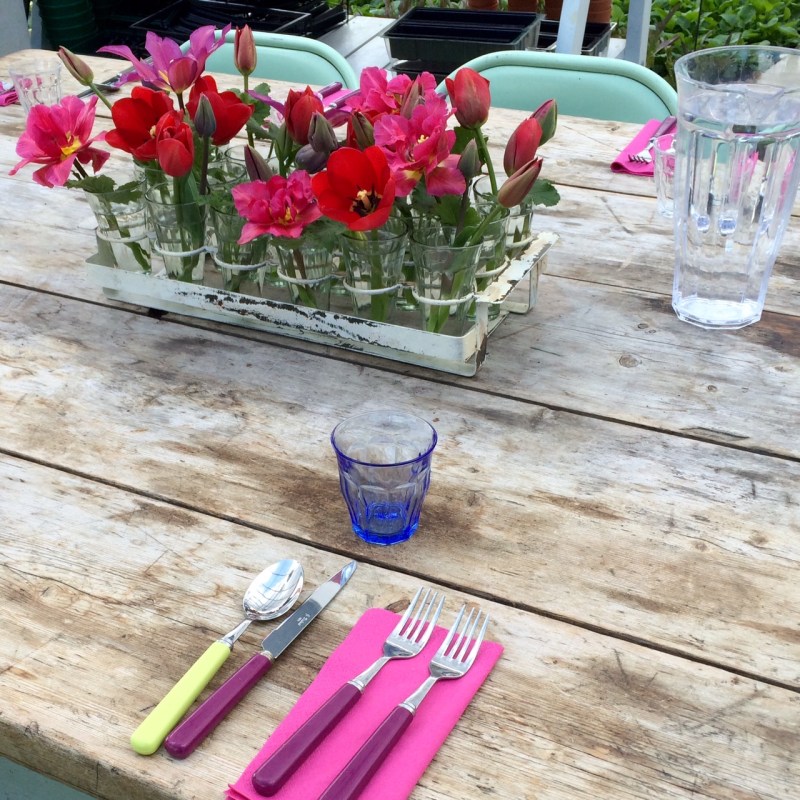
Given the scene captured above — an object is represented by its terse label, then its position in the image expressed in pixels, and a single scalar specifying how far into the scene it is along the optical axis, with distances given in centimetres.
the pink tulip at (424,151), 90
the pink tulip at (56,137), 100
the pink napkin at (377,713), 62
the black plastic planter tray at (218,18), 324
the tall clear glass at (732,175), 103
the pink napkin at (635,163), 152
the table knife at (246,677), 64
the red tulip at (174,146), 96
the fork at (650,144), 153
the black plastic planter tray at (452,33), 256
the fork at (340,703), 61
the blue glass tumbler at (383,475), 80
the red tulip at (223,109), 101
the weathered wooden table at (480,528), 65
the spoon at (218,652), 64
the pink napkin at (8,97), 188
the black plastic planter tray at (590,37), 309
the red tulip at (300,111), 99
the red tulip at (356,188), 88
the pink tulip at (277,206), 95
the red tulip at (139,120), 100
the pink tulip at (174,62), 105
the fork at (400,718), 61
